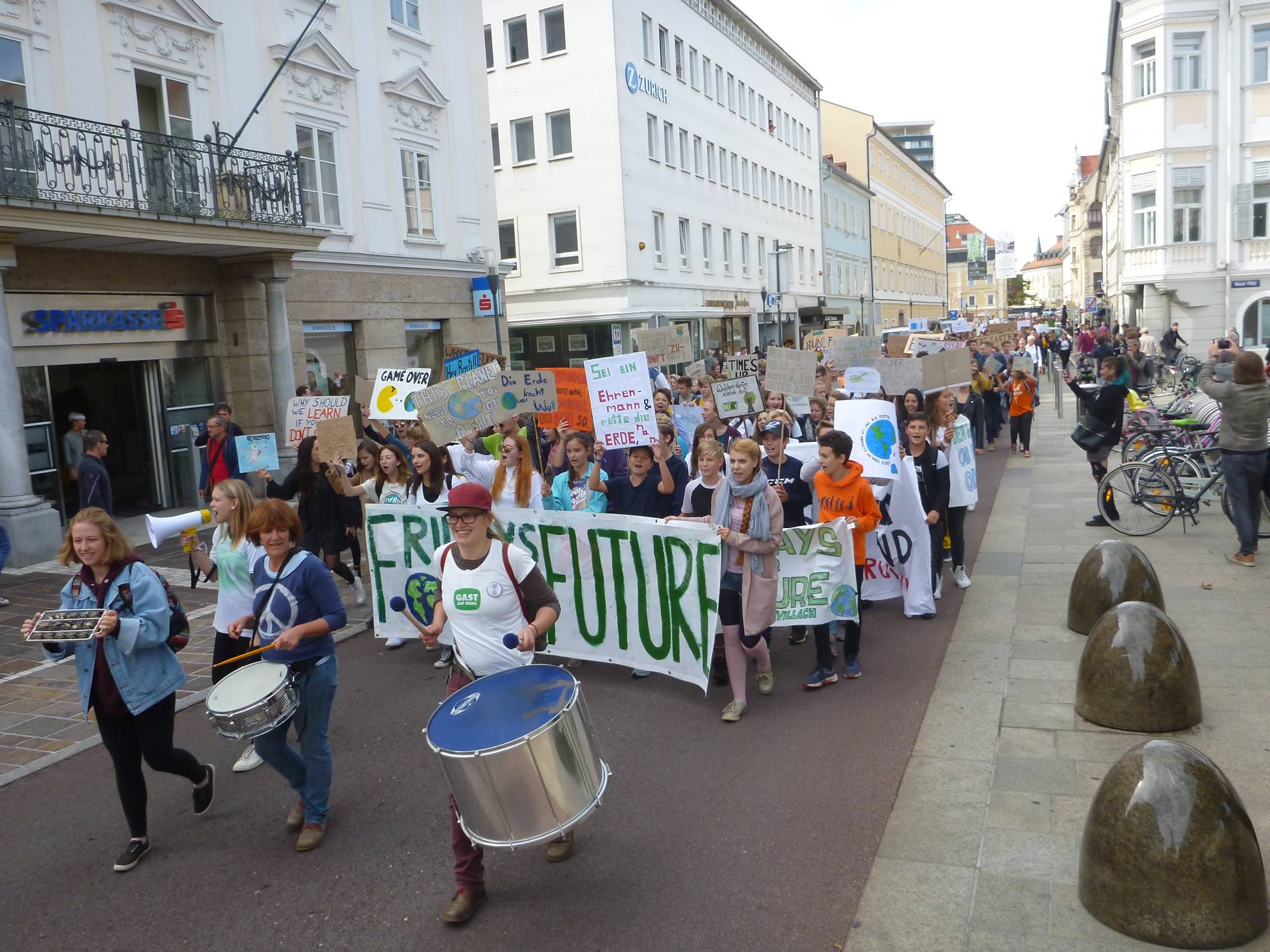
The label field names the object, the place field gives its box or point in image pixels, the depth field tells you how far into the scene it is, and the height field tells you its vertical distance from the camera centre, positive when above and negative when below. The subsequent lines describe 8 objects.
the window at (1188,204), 32.62 +3.89
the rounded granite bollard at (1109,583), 7.57 -1.86
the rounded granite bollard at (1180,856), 3.77 -1.94
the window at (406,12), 20.62 +7.22
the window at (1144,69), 33.00 +8.35
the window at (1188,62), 32.22 +8.28
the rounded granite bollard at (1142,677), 5.77 -1.94
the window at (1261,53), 31.42 +8.20
